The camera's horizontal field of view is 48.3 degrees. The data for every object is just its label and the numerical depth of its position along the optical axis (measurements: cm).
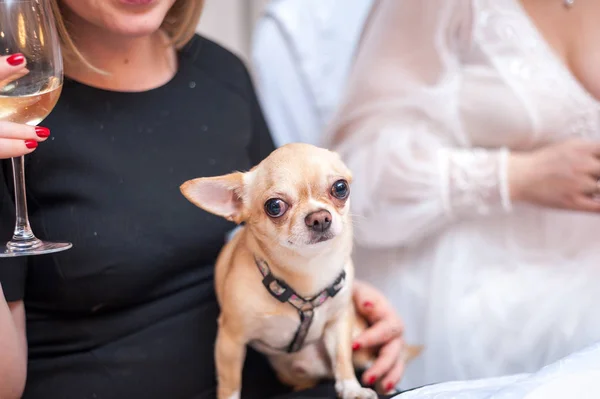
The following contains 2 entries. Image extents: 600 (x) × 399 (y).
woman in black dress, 76
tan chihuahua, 60
